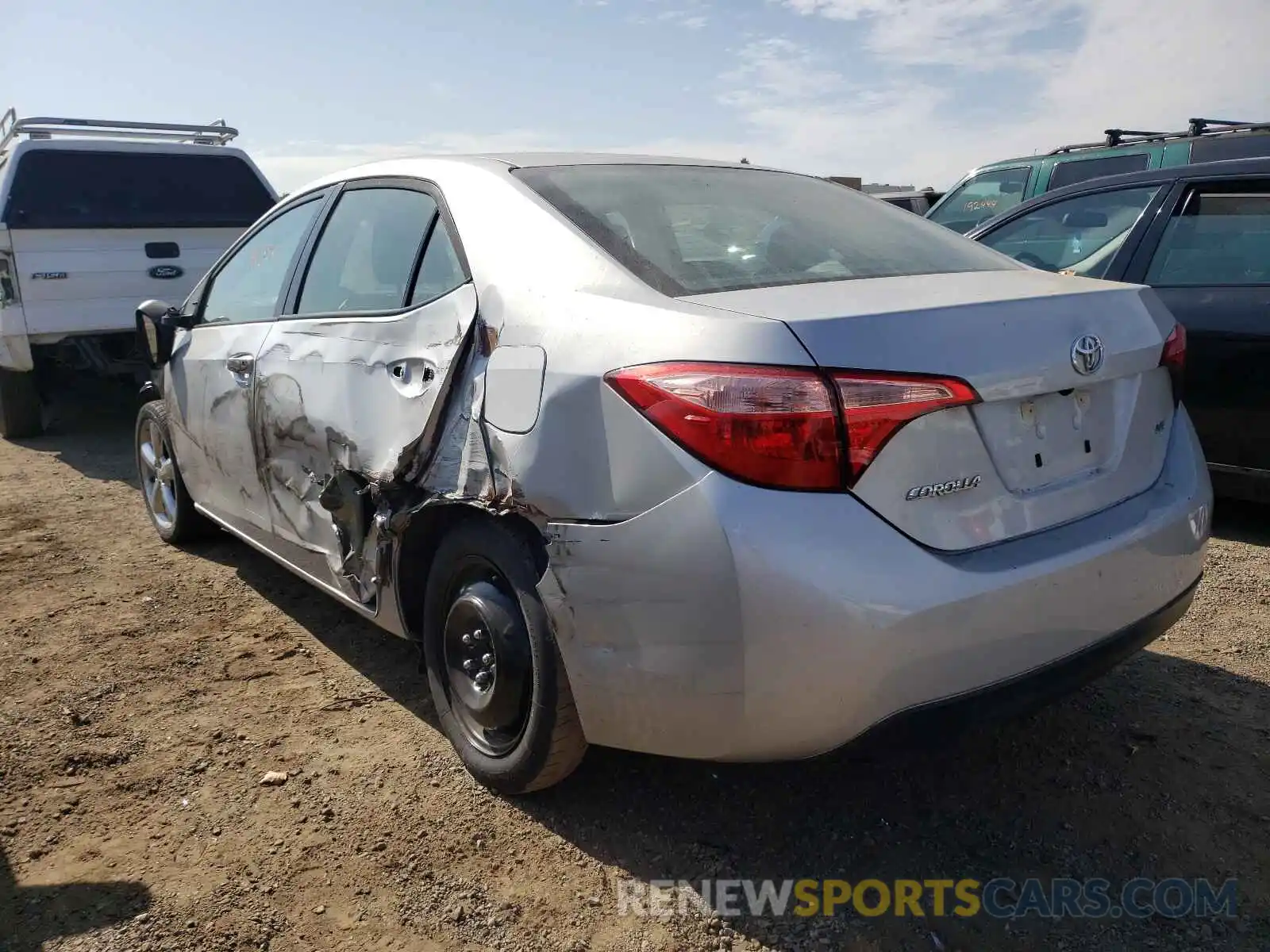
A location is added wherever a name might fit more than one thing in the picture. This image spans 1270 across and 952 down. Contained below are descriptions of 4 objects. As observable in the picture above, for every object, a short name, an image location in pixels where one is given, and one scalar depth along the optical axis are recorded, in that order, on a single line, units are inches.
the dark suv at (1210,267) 153.7
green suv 291.0
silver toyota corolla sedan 73.1
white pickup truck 269.3
